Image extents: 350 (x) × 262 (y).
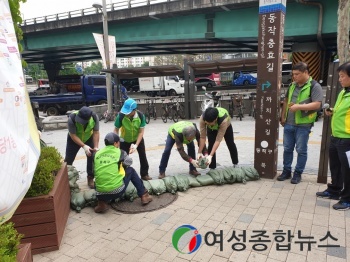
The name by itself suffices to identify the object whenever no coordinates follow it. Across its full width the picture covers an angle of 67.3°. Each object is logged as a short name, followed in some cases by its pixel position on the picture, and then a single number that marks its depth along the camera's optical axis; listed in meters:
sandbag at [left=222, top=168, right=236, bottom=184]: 4.26
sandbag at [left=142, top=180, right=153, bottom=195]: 3.95
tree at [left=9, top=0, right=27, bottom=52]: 2.35
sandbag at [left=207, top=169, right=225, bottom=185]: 4.22
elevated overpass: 13.66
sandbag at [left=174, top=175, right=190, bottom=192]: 4.06
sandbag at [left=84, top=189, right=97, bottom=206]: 3.66
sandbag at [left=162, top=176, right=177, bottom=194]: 3.99
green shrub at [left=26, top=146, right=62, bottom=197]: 2.62
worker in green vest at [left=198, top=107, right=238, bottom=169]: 3.87
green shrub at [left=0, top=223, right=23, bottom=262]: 1.63
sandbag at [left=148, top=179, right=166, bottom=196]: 3.94
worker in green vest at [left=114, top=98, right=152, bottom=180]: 4.12
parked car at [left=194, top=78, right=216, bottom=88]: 29.16
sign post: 3.94
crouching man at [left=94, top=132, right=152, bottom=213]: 3.21
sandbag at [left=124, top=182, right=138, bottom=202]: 3.79
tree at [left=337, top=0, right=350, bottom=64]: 6.54
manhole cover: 3.53
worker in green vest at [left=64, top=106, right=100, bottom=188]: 3.89
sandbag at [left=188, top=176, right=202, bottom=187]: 4.20
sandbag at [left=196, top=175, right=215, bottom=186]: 4.25
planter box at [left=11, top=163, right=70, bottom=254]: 2.57
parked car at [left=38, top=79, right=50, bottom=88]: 43.31
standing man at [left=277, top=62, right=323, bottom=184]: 3.73
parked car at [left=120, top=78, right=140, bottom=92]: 30.14
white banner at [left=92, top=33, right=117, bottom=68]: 11.73
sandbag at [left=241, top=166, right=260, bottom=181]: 4.36
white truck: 25.42
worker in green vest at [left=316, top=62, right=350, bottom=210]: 3.11
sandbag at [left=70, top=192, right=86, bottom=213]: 3.58
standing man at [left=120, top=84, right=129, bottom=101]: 13.29
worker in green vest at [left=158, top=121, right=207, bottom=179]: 4.00
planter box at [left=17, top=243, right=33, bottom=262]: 1.85
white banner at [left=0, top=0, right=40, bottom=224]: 1.40
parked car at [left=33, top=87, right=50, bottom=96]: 28.46
